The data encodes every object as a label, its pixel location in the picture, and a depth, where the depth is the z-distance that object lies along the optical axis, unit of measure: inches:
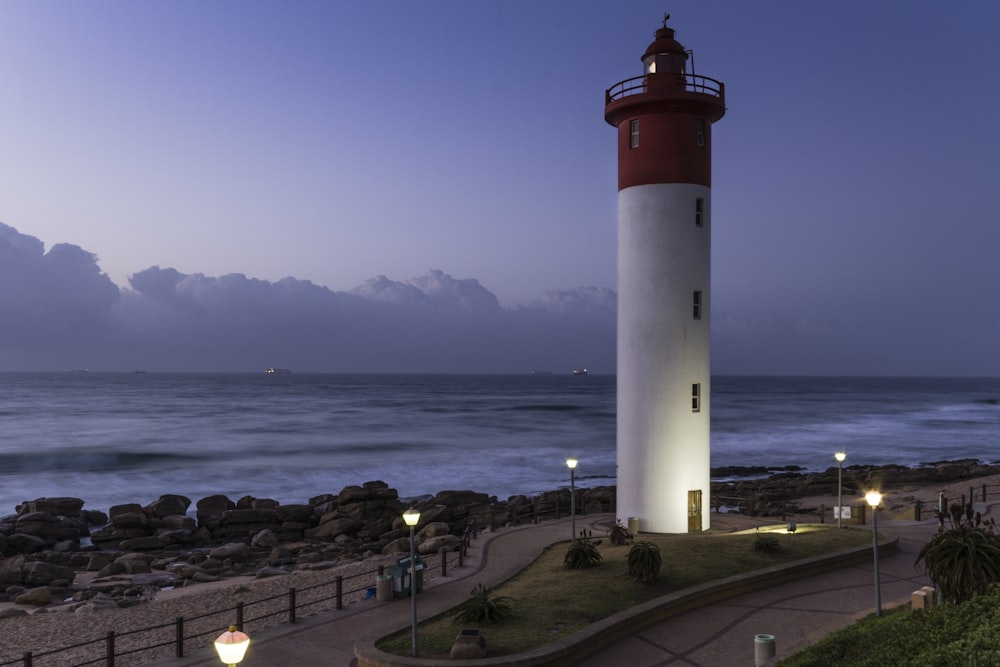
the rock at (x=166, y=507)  1519.4
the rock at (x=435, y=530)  1266.0
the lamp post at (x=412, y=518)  575.1
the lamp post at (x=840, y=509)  990.6
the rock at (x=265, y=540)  1278.3
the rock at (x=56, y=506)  1526.8
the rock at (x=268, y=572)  1029.3
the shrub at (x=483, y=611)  589.0
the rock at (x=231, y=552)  1192.2
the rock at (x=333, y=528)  1392.7
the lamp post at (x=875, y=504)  576.4
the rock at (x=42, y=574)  1012.5
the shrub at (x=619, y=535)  860.0
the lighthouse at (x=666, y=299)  936.9
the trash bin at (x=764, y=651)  496.1
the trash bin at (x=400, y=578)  711.1
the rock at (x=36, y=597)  923.4
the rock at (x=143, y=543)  1299.2
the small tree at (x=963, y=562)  492.7
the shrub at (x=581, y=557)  740.6
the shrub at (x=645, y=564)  673.6
